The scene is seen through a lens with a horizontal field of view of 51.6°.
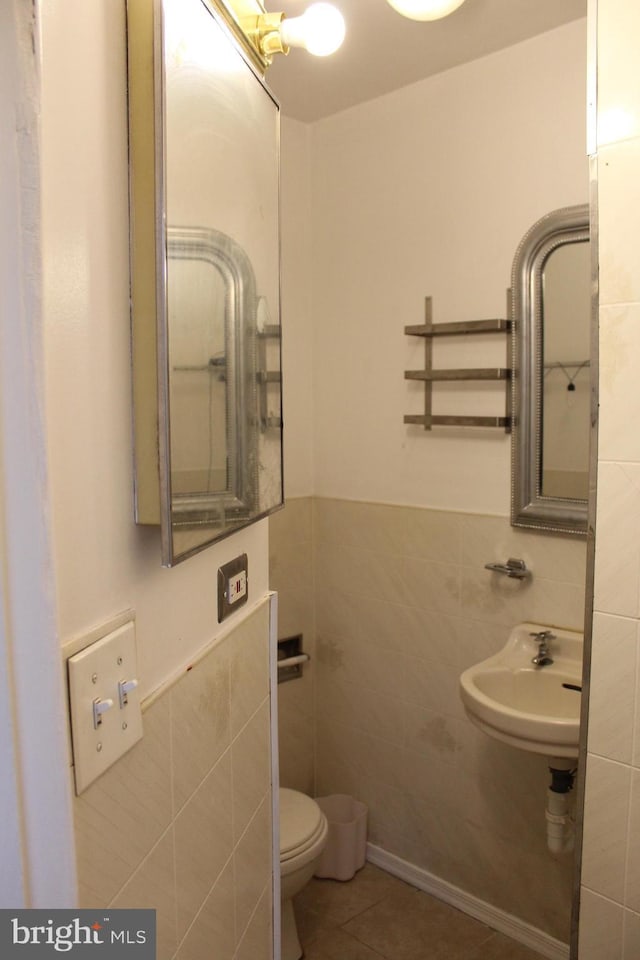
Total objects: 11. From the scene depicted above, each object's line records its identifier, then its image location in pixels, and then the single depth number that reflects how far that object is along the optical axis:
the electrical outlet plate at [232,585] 1.02
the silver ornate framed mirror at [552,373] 1.81
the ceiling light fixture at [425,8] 1.55
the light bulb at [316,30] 1.02
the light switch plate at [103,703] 0.63
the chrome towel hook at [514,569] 1.93
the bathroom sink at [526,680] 1.74
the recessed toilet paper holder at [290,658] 2.39
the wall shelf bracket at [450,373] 1.93
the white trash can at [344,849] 2.31
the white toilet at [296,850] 1.85
